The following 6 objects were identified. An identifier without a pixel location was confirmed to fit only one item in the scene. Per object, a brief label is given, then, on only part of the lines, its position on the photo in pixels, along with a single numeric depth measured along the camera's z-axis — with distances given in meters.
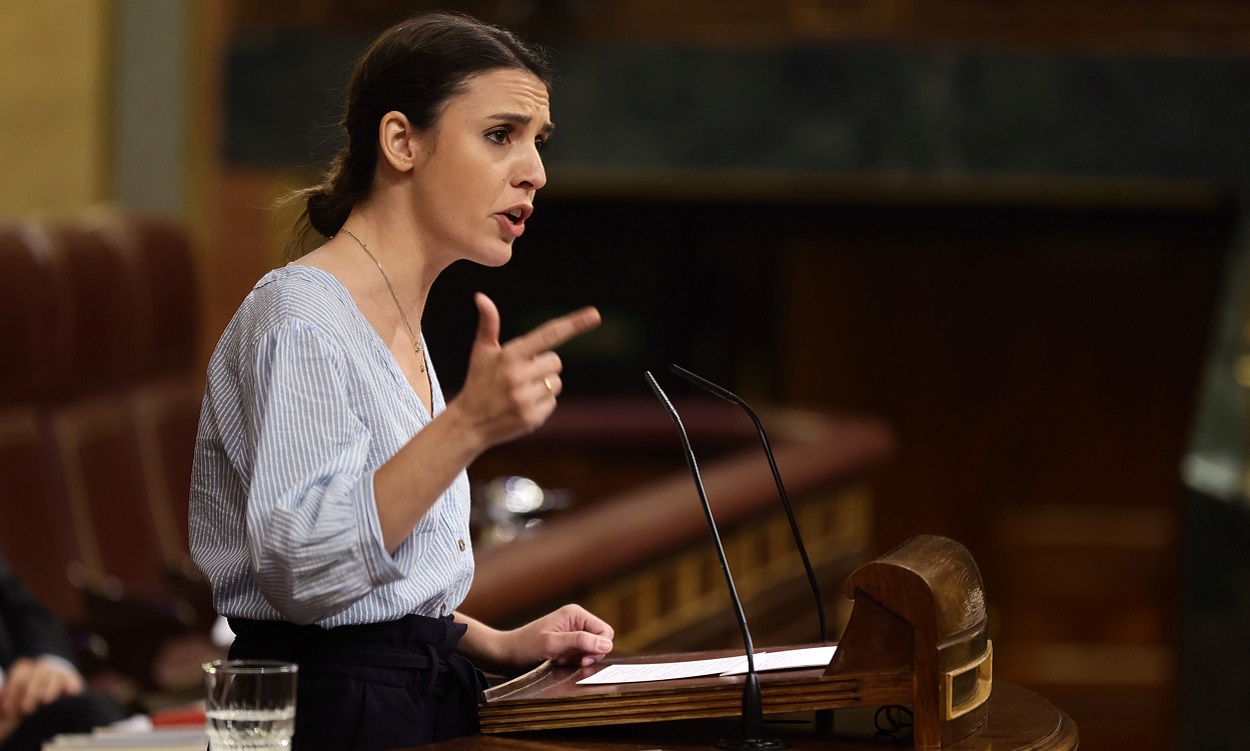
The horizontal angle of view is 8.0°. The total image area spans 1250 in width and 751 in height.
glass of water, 7.64
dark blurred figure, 9.02
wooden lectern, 7.70
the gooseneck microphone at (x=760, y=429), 7.83
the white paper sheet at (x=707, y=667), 7.82
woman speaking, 7.60
